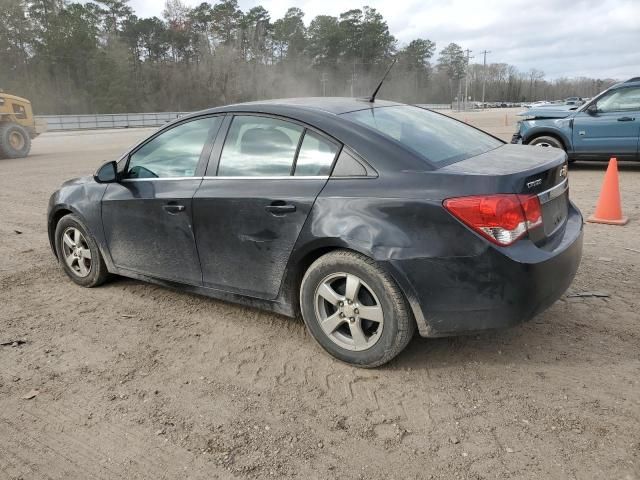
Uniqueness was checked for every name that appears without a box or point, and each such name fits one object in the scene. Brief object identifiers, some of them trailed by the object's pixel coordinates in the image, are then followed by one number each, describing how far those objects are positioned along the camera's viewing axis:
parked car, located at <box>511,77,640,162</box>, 9.98
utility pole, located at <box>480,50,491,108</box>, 120.96
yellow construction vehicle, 17.33
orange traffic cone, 6.44
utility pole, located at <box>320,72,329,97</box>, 82.59
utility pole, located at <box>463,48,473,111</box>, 97.14
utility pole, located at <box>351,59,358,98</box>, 89.06
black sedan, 2.83
